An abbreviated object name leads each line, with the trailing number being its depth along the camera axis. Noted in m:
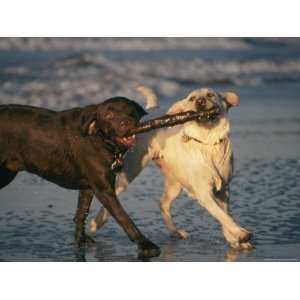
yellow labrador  14.24
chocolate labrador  13.62
